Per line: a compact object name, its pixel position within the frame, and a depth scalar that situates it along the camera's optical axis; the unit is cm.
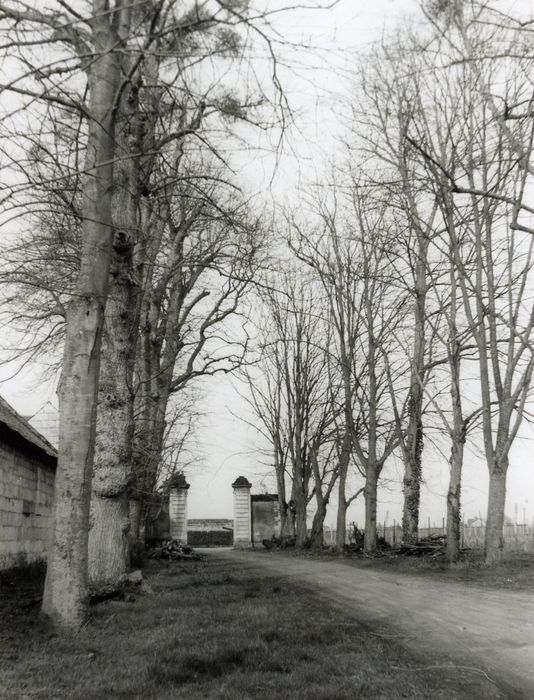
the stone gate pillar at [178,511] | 3816
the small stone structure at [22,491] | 1227
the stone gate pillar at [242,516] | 4022
